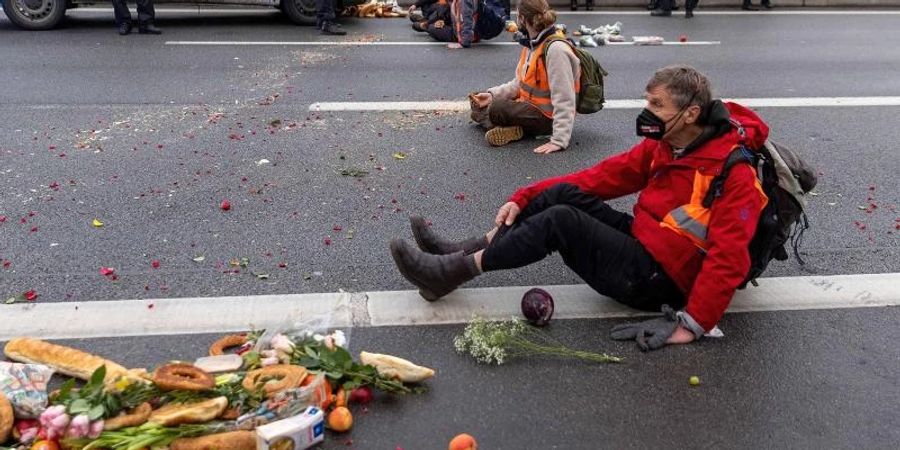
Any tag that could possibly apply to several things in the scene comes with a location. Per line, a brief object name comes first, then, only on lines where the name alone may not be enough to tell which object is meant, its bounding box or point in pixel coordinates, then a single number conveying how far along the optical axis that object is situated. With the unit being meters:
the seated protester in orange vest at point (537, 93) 6.22
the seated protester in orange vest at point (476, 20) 10.75
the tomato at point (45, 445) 2.69
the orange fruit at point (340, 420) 2.93
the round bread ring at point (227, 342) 3.40
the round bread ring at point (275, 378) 2.98
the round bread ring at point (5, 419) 2.78
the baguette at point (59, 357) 3.17
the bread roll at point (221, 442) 2.71
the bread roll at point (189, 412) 2.79
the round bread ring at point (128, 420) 2.76
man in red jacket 3.38
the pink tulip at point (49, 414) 2.75
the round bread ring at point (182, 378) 2.91
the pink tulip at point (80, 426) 2.72
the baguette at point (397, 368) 3.20
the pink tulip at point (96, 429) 2.73
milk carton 2.69
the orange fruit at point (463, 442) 2.78
